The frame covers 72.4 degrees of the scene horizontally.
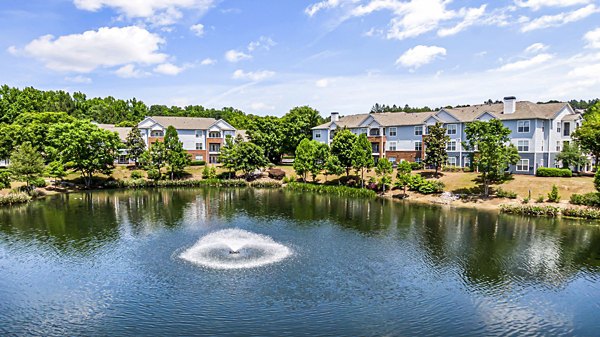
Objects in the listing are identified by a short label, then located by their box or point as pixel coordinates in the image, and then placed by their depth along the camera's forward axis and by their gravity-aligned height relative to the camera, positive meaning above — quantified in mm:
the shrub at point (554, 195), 52281 -6668
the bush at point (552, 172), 59888 -4273
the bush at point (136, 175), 77000 -4288
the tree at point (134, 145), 82750 +1433
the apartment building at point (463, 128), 65438 +3198
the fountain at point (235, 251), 31375 -8472
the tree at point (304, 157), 73938 -1548
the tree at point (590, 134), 59812 +1171
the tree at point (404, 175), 63594 -4513
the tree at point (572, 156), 62281 -2040
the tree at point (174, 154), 77975 -484
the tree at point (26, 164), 61156 -1510
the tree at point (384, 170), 65938 -3766
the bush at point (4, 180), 60738 -3723
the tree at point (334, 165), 69938 -3035
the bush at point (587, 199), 49406 -6949
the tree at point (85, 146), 70500 +1242
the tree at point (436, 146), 67938 -101
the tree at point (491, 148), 57281 -586
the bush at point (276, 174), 81312 -4950
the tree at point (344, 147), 69938 +119
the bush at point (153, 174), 75812 -4103
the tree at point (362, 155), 68125 -1281
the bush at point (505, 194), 55625 -6834
